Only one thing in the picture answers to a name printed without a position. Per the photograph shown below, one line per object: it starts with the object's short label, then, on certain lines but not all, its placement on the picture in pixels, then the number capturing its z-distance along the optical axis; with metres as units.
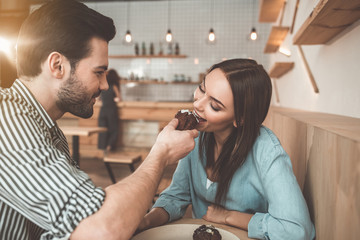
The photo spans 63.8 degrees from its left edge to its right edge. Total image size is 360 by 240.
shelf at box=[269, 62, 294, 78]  3.69
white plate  0.98
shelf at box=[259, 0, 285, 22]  4.39
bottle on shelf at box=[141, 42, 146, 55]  8.33
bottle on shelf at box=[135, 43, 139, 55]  8.35
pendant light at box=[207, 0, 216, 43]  8.14
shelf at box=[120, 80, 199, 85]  8.12
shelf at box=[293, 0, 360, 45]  1.36
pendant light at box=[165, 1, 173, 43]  6.72
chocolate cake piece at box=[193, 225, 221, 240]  0.94
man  0.79
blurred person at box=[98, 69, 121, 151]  5.69
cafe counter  5.73
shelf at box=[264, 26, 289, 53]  3.90
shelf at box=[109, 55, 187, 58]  8.15
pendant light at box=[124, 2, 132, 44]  8.59
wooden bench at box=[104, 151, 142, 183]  3.82
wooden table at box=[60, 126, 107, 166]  3.80
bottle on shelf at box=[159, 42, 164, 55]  8.23
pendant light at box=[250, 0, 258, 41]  6.20
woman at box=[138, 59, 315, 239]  1.06
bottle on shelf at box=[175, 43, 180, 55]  8.24
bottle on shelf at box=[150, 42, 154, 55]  8.33
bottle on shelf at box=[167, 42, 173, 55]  8.24
